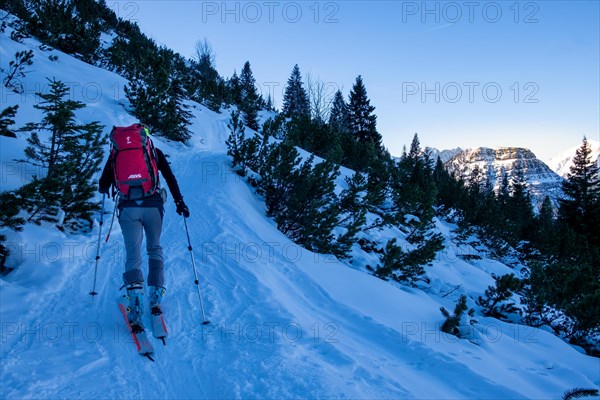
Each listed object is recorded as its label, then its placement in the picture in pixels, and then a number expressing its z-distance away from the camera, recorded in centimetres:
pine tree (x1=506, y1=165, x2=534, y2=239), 2595
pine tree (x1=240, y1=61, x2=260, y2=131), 2916
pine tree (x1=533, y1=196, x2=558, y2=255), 1923
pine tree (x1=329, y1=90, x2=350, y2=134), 4656
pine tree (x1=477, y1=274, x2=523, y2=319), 850
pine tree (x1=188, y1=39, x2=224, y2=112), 2706
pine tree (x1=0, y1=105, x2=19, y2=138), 493
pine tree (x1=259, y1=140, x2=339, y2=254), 873
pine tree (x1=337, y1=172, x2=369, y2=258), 877
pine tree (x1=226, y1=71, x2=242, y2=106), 3632
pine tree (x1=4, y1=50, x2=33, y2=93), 994
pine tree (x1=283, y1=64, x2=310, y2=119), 4950
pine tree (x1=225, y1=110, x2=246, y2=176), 1185
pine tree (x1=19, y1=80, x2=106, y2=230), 502
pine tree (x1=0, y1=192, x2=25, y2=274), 415
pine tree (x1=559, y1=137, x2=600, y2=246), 2794
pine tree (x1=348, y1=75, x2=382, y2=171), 3597
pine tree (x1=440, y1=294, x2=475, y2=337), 515
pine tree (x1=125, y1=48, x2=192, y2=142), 1369
